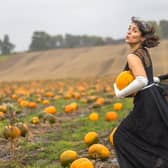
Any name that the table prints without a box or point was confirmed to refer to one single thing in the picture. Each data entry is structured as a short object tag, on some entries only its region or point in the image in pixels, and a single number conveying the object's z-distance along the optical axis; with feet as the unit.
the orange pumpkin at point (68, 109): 43.70
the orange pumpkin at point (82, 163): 18.85
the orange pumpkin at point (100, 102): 47.26
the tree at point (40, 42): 337.93
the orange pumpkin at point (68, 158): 21.05
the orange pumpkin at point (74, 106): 44.11
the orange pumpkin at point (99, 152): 21.66
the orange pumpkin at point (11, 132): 23.29
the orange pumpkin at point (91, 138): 25.12
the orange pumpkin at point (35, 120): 35.66
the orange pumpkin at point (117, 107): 41.70
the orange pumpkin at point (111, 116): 35.58
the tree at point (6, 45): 360.17
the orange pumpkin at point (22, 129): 26.66
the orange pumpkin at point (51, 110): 41.74
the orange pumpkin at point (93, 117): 36.87
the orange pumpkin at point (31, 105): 48.21
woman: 16.92
